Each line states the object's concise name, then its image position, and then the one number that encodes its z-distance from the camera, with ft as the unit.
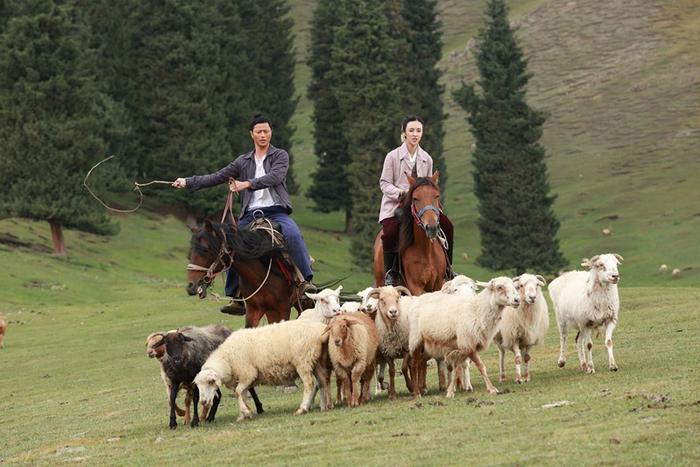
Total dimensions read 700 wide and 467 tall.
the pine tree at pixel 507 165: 205.87
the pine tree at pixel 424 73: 227.81
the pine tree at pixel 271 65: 246.88
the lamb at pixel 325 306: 56.18
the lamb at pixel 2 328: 99.35
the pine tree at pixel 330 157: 239.50
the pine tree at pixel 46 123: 180.04
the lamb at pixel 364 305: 54.95
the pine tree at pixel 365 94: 209.36
